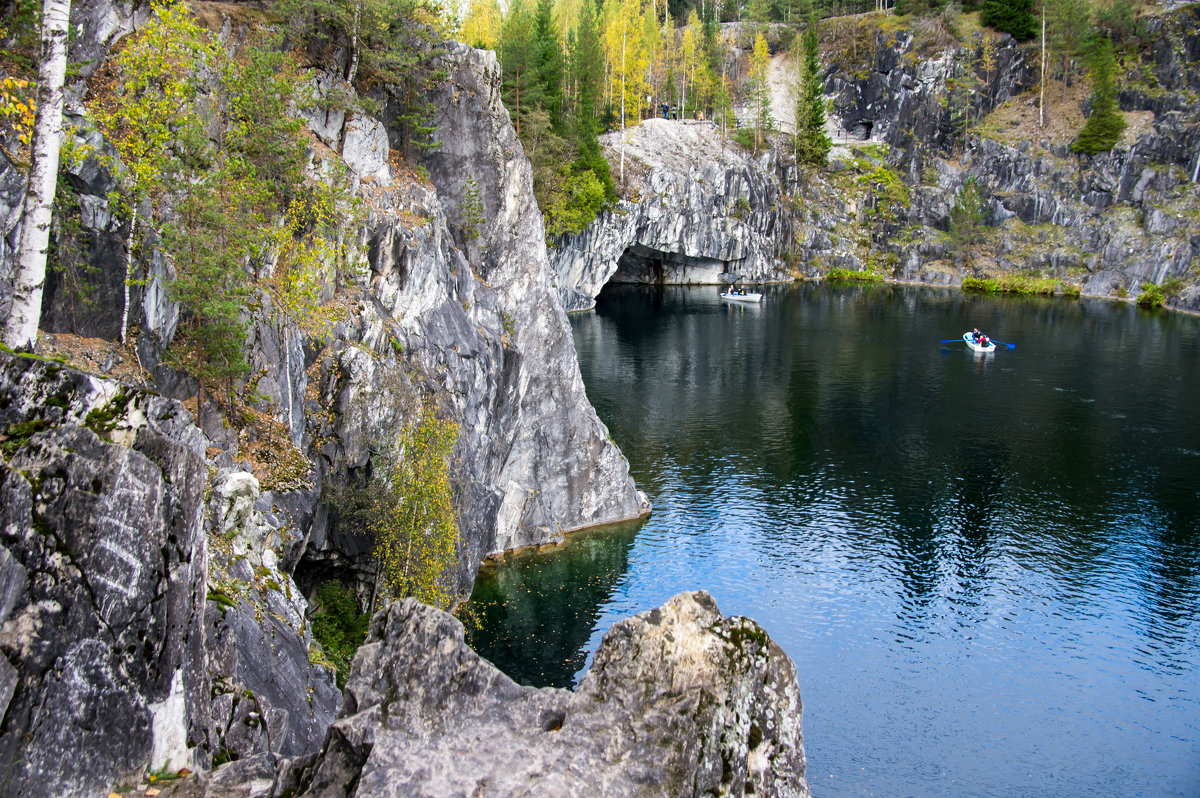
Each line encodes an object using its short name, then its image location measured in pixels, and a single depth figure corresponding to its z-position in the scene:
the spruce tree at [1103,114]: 122.31
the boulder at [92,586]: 8.95
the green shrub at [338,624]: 28.10
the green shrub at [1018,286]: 120.75
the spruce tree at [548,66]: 81.38
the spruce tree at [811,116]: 137.25
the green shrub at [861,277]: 135.25
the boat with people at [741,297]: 115.88
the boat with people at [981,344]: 81.47
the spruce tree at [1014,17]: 138.00
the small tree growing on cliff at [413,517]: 31.05
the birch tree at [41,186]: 12.62
